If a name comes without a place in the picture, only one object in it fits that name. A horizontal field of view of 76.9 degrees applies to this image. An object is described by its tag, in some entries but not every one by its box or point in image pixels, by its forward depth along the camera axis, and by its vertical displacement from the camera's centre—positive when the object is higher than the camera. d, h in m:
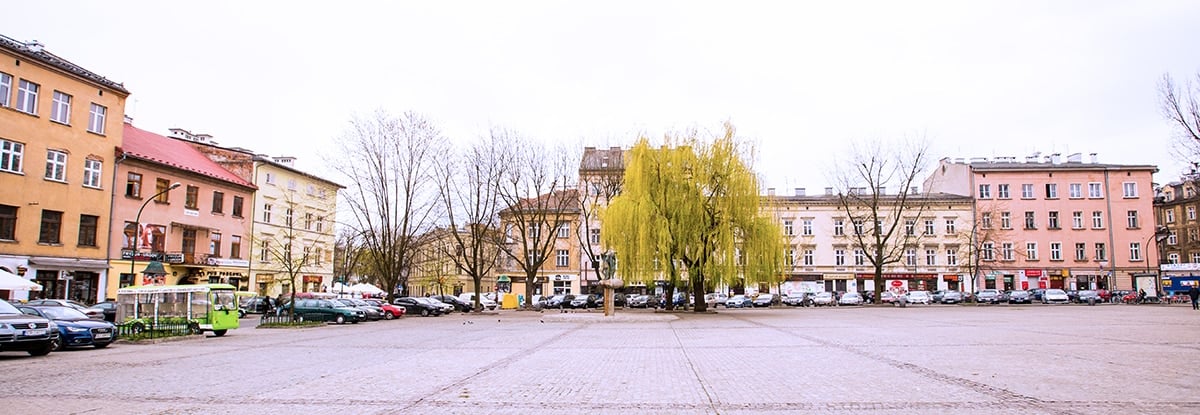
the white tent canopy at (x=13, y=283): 26.42 -0.15
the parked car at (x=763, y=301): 58.94 -1.23
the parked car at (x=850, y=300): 59.50 -1.10
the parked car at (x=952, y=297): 60.97 -0.84
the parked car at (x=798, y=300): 62.11 -1.20
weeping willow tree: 39.09 +3.25
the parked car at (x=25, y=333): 16.55 -1.21
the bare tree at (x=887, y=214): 66.76 +6.58
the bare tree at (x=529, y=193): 48.09 +6.08
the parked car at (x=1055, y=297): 57.72 -0.70
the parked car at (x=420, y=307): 47.97 -1.57
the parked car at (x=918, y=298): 61.28 -0.92
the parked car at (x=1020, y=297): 59.03 -0.75
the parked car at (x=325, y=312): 37.00 -1.50
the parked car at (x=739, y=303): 59.59 -1.41
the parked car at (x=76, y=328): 19.50 -1.29
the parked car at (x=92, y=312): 26.07 -1.17
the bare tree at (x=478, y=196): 47.28 +5.44
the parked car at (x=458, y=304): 54.40 -1.57
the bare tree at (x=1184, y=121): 27.81 +6.28
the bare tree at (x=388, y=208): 43.19 +4.33
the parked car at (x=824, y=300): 62.38 -1.18
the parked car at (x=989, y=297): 60.03 -0.78
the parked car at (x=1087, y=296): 57.47 -0.63
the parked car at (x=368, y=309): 38.89 -1.42
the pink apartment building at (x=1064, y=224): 69.19 +5.87
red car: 42.70 -1.66
